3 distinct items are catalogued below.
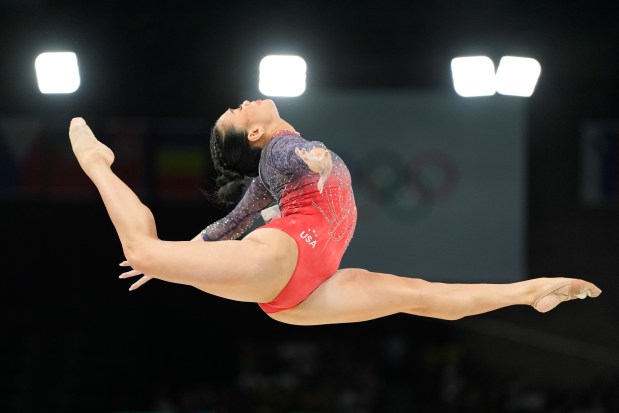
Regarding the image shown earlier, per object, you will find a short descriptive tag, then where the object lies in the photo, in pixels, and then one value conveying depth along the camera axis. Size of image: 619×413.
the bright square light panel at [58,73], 11.56
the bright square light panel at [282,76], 12.23
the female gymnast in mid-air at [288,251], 6.44
